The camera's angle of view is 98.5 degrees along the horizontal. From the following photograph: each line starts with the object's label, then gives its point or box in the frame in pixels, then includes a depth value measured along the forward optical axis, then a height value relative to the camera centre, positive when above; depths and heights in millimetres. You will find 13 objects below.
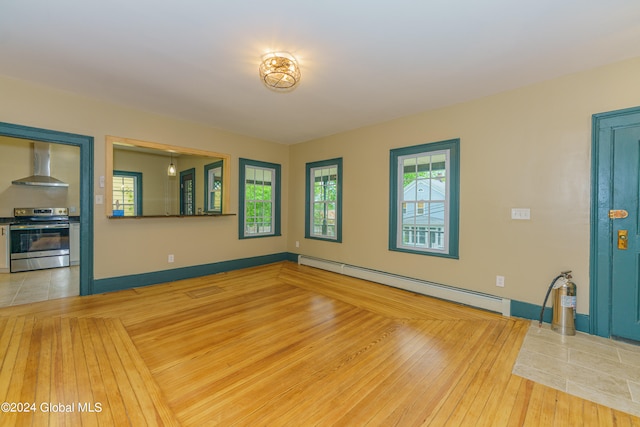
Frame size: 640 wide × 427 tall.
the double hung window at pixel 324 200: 5242 +238
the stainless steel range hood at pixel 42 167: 5383 +860
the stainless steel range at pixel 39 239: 4988 -531
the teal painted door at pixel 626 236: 2574 -215
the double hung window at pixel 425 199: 3791 +204
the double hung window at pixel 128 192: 4789 +354
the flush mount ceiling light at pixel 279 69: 2580 +1375
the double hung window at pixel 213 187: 5250 +473
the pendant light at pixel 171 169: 5773 +877
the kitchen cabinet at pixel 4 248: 4871 -668
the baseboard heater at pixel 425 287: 3307 -1061
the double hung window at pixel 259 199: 5469 +267
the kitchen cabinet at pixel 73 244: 5594 -679
